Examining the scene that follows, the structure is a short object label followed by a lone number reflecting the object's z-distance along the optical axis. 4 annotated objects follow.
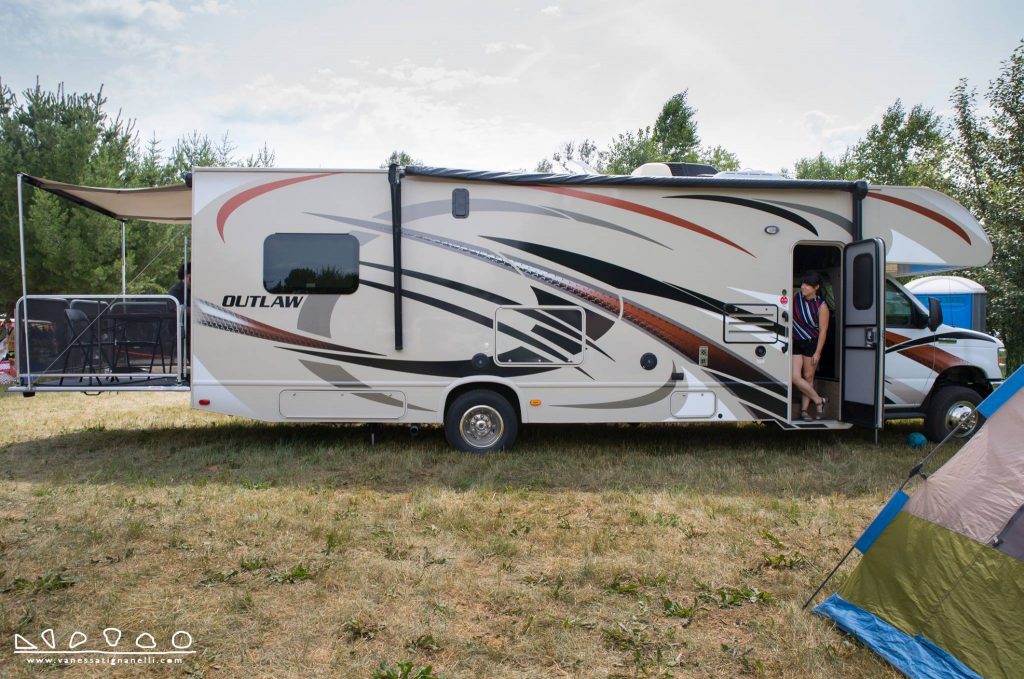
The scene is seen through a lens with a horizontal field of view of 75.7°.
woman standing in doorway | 6.86
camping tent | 2.61
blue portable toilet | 12.97
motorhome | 6.28
